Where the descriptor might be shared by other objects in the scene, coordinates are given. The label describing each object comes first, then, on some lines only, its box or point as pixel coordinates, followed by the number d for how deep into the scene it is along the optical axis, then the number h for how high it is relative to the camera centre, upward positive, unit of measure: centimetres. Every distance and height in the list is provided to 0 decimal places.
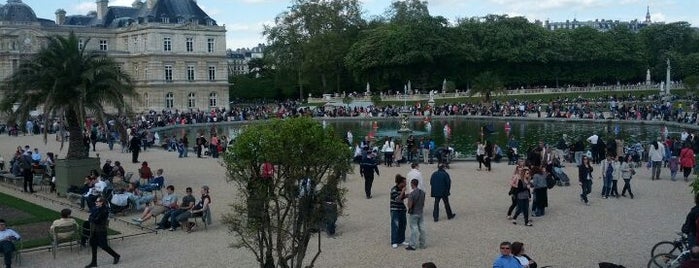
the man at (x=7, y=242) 1190 -247
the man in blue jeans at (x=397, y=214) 1312 -226
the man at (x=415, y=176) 1425 -172
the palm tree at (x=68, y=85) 2036 +22
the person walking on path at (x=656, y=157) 2125 -204
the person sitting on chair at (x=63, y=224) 1302 -237
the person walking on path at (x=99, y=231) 1230 -238
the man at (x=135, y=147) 2892 -220
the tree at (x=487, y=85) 6384 +38
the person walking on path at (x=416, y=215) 1288 -225
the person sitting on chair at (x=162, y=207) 1552 -250
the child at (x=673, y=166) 2098 -228
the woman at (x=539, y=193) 1559 -227
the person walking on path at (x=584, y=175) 1718 -207
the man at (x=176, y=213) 1514 -255
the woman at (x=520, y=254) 883 -205
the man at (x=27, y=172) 2081 -229
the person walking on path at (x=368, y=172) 1867 -213
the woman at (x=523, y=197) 1479 -223
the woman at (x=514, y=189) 1495 -210
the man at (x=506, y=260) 838 -200
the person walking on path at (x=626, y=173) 1784 -211
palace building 6700 +427
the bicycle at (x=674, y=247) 1070 -247
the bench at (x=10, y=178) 2213 -263
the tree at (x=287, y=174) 870 -103
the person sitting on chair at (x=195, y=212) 1498 -252
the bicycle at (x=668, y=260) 998 -251
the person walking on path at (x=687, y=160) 2036 -207
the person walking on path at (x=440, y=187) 1521 -206
